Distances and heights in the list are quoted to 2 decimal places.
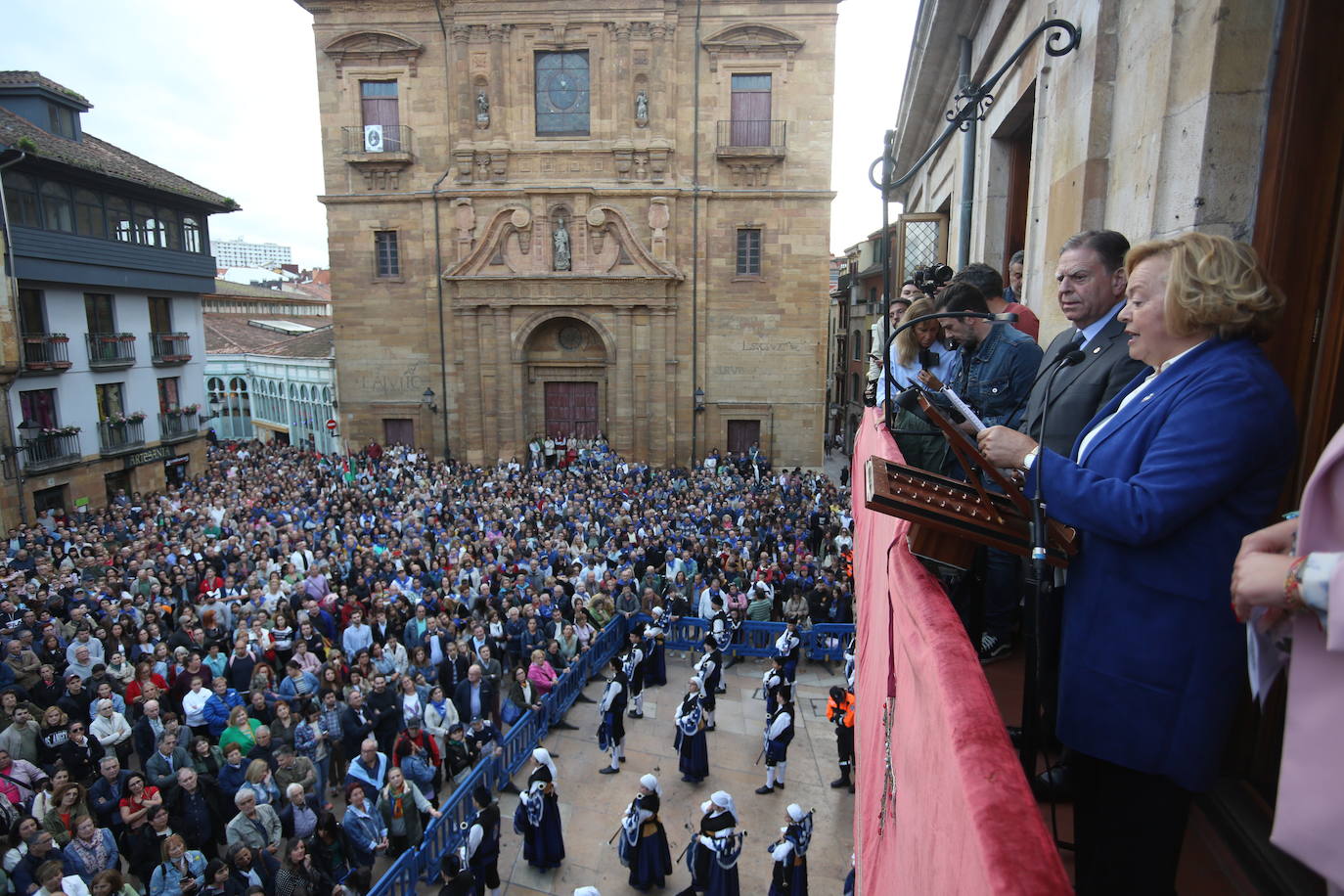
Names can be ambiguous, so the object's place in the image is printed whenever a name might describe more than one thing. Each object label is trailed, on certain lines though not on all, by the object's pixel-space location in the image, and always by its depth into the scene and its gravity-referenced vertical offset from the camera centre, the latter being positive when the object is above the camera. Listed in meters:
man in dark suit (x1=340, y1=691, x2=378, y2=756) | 8.67 -4.71
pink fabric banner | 1.09 -0.79
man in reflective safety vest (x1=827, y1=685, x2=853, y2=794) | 9.96 -5.45
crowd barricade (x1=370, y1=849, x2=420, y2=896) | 7.02 -5.45
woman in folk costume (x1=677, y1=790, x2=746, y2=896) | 7.63 -5.48
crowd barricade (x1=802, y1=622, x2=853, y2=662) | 13.39 -5.72
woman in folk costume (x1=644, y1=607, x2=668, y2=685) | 12.22 -5.59
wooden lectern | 1.96 -0.50
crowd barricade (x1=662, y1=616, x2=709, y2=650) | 13.83 -5.82
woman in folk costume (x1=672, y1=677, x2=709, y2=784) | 9.83 -5.52
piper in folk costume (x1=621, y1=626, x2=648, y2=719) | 11.23 -5.27
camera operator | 4.11 +0.24
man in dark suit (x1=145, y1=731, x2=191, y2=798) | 7.28 -4.42
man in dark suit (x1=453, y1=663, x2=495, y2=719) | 9.92 -5.02
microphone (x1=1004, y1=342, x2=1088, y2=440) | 2.40 -0.11
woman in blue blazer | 1.68 -0.47
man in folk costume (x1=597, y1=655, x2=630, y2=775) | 10.12 -5.41
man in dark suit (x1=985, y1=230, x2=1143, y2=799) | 2.45 -0.10
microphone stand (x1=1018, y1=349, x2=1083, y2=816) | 2.00 -1.05
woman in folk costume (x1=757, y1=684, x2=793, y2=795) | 9.56 -5.44
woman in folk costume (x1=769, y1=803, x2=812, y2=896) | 7.45 -5.41
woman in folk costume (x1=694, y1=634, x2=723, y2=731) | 10.55 -5.07
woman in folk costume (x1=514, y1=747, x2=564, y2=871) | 8.16 -5.52
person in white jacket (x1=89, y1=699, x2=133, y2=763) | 7.95 -4.43
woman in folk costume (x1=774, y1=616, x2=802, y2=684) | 11.73 -5.10
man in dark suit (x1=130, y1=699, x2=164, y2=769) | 7.81 -4.35
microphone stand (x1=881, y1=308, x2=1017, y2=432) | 2.13 +0.01
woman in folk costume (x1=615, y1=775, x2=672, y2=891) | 8.05 -5.67
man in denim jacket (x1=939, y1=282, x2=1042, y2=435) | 3.43 -0.18
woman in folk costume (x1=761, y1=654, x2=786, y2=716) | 10.21 -5.08
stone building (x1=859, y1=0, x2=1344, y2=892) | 2.35 +0.72
